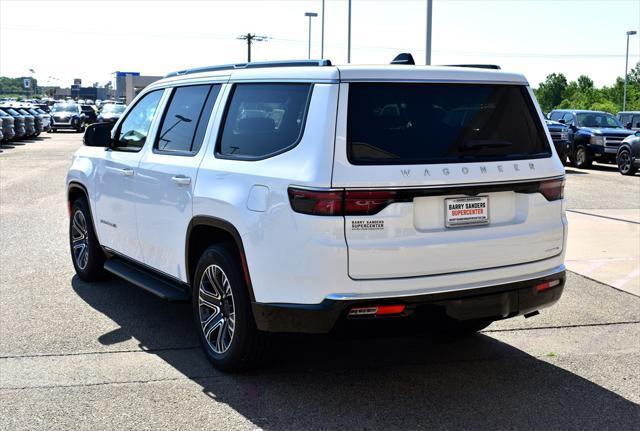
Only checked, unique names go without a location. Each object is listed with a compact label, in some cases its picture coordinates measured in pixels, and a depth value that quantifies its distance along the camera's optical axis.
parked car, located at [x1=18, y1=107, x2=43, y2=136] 36.44
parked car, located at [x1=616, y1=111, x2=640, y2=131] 26.53
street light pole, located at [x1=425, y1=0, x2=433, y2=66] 19.45
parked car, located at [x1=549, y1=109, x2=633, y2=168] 24.08
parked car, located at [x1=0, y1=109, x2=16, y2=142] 31.38
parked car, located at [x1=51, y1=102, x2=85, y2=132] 47.38
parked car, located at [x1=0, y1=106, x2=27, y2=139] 33.94
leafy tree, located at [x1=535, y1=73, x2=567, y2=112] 151.88
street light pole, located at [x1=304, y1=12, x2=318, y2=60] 47.09
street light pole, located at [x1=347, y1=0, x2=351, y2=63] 32.48
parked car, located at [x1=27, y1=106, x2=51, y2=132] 39.72
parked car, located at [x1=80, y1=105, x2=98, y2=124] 51.17
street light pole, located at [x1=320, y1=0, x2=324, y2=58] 39.96
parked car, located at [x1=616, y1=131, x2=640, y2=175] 21.64
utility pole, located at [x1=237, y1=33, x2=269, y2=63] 86.31
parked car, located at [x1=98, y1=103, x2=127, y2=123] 44.56
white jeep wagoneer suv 4.19
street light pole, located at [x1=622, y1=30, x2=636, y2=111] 63.57
